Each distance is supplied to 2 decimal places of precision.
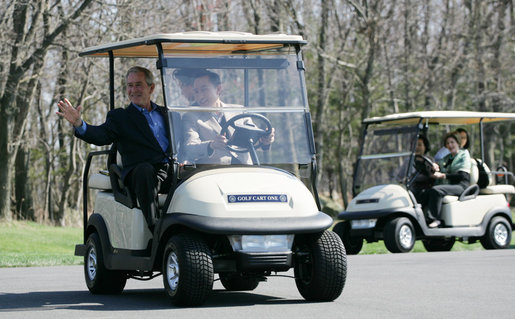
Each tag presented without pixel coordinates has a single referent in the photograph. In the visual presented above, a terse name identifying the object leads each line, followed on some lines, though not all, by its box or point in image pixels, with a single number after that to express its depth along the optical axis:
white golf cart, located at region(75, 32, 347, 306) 15.80
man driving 17.11
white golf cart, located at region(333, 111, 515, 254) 33.00
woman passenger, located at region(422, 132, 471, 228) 33.47
